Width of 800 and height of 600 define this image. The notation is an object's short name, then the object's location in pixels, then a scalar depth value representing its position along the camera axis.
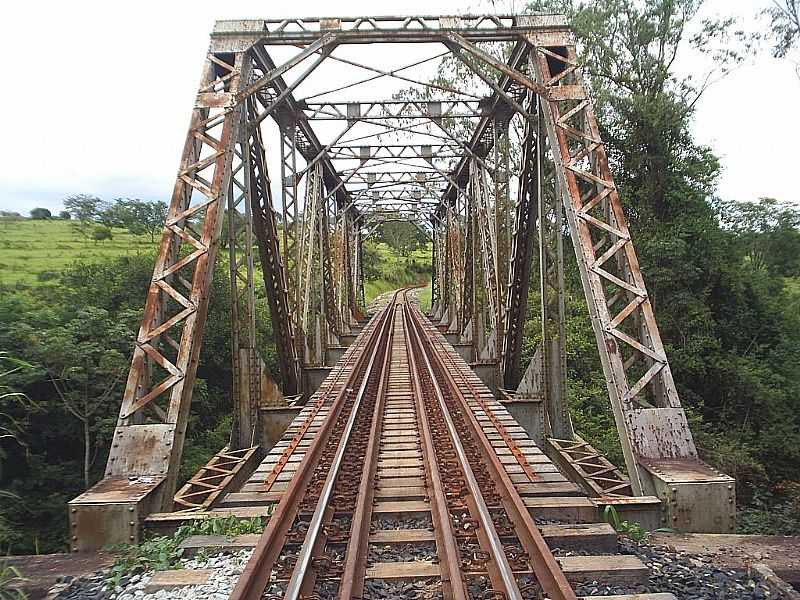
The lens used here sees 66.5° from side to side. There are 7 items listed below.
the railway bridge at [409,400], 4.10
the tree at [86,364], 9.79
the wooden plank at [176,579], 3.49
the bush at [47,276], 14.93
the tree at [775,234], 22.36
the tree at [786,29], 16.62
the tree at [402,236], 66.50
